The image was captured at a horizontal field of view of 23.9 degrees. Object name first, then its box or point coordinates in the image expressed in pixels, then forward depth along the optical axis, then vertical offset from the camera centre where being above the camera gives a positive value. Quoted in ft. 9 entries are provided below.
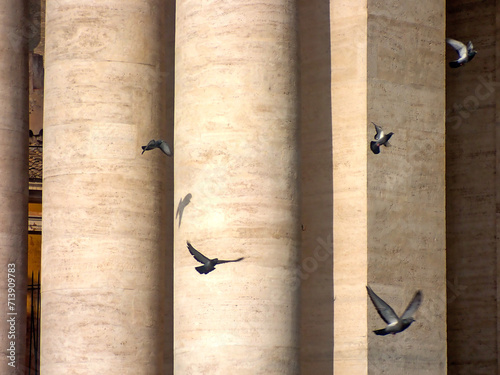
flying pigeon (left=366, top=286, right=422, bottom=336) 59.47 -5.37
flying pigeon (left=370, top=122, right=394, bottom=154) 61.62 +3.82
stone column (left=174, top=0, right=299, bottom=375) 58.54 +1.16
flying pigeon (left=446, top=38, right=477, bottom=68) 67.06 +9.36
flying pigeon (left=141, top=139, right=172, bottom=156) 64.28 +3.63
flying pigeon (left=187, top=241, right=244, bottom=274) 59.06 -2.51
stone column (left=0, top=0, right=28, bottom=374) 77.41 +1.84
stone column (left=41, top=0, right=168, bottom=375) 67.41 +1.18
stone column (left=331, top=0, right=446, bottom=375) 61.62 +1.48
